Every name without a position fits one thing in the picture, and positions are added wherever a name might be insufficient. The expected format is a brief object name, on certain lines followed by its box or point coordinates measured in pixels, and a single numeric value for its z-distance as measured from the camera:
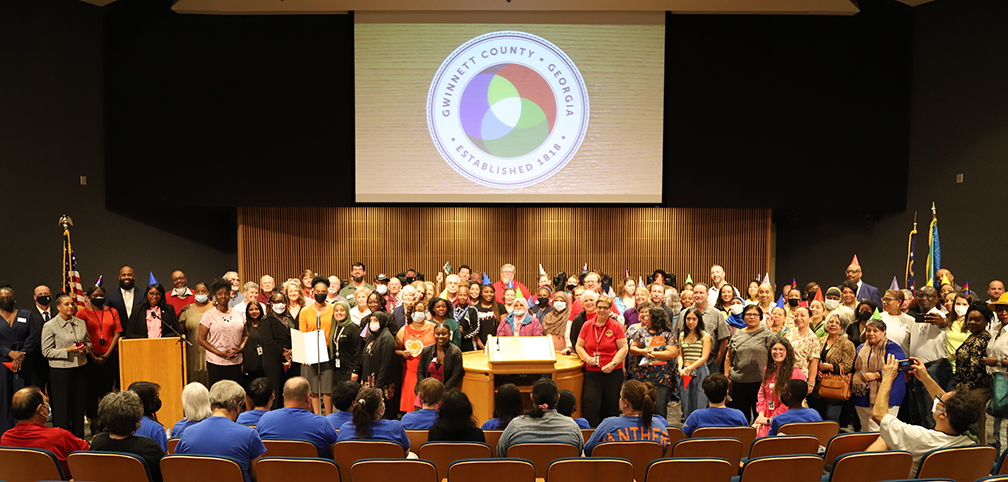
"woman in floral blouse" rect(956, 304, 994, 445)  5.71
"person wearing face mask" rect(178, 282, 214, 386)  7.21
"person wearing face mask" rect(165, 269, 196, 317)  8.02
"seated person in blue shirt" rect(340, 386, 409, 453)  4.11
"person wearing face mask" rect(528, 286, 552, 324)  7.65
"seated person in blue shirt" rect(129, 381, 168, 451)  4.11
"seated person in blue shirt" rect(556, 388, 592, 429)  4.68
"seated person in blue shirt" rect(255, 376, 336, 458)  4.09
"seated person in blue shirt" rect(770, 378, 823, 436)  4.52
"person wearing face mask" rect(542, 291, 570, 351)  7.18
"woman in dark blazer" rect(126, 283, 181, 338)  7.19
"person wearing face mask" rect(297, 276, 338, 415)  6.94
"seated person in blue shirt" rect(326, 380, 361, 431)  4.35
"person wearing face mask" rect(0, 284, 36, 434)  6.51
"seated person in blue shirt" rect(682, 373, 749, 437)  4.46
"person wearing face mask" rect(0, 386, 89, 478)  3.84
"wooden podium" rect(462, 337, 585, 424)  6.07
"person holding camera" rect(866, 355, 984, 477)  3.66
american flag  7.20
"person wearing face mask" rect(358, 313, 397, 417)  6.47
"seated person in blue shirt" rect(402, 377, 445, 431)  4.65
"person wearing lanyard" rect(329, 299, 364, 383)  6.72
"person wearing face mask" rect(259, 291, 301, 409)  6.82
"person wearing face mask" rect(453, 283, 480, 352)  7.24
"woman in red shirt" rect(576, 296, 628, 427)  6.30
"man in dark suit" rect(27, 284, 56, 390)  6.74
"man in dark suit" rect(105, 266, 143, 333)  7.52
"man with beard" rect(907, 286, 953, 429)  6.23
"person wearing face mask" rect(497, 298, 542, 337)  6.90
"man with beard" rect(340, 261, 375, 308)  9.34
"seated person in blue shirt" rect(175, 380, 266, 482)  3.72
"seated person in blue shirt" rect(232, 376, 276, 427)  4.39
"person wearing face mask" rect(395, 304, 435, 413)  6.48
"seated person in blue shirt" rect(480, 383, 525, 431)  4.56
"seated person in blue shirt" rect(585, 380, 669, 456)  4.07
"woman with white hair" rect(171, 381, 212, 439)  4.32
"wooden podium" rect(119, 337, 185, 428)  6.61
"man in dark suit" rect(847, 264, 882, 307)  9.17
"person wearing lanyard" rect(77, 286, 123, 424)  6.94
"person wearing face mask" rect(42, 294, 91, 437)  6.53
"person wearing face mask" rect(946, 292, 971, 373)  6.24
